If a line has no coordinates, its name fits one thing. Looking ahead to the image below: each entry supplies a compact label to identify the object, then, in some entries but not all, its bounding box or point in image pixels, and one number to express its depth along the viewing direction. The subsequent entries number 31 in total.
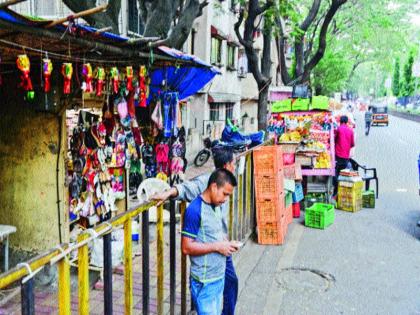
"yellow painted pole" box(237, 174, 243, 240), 6.51
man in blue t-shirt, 3.53
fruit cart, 9.70
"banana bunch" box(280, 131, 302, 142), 9.96
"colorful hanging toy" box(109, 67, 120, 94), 5.39
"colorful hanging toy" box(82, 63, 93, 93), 4.80
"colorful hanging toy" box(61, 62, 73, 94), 4.62
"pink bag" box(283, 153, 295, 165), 9.14
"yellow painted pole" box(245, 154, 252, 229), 6.97
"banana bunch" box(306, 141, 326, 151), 9.90
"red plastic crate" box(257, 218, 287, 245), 7.30
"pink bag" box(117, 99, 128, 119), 6.02
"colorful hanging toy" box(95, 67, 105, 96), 5.12
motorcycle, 10.18
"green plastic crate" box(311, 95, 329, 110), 10.75
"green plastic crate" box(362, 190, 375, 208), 9.94
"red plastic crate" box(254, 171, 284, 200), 7.09
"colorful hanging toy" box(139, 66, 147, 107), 5.72
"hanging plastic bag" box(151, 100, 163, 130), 6.73
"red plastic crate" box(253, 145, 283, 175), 6.99
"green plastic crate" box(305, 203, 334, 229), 8.32
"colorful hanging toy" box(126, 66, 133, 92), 5.59
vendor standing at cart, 10.34
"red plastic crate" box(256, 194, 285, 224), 7.18
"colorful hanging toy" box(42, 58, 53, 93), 4.21
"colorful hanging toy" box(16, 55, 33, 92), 4.00
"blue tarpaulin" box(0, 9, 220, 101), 5.62
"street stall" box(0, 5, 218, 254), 4.62
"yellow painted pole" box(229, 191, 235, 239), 5.90
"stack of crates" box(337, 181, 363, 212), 9.59
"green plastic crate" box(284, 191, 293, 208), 8.26
